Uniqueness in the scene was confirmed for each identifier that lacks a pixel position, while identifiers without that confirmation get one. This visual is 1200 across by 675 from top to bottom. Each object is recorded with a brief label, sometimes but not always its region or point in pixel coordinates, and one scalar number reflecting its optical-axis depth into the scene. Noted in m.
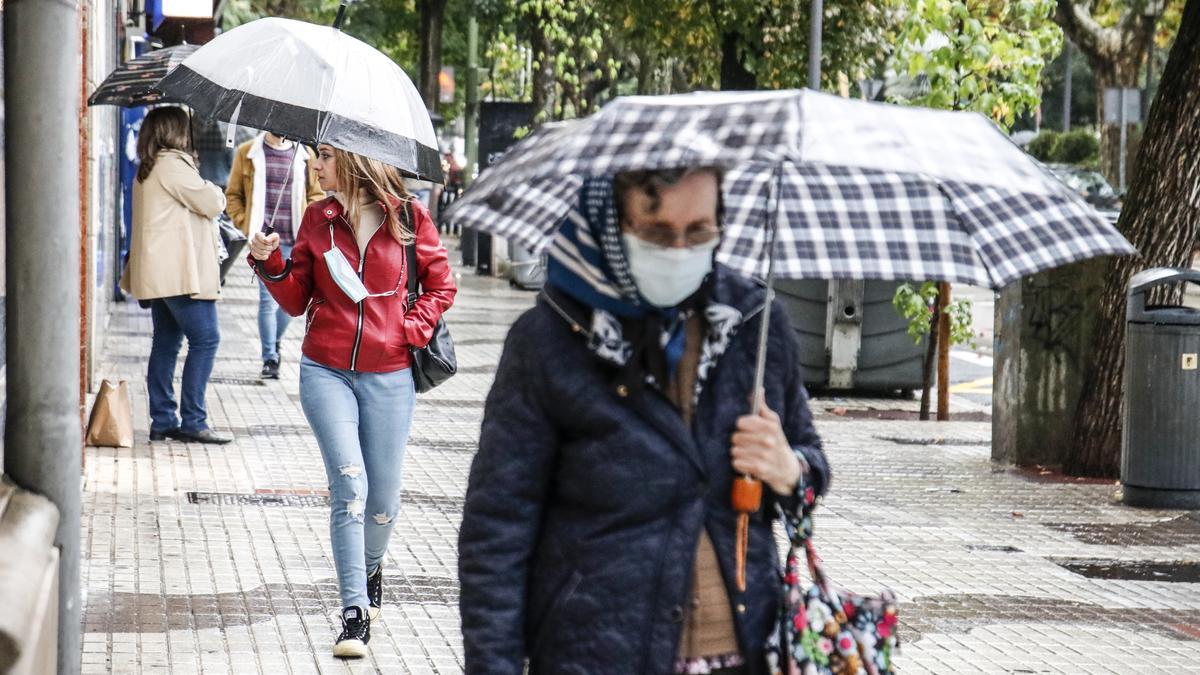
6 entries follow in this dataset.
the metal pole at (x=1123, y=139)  31.97
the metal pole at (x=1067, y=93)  61.70
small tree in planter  12.97
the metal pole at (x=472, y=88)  31.97
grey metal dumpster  14.23
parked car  35.59
